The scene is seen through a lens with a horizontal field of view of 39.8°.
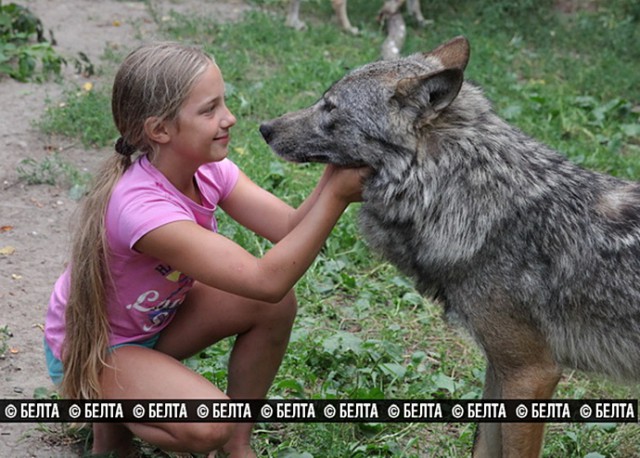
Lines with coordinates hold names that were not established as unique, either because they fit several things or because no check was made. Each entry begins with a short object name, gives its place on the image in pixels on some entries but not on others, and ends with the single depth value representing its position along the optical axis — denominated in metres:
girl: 3.12
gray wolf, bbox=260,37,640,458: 3.17
